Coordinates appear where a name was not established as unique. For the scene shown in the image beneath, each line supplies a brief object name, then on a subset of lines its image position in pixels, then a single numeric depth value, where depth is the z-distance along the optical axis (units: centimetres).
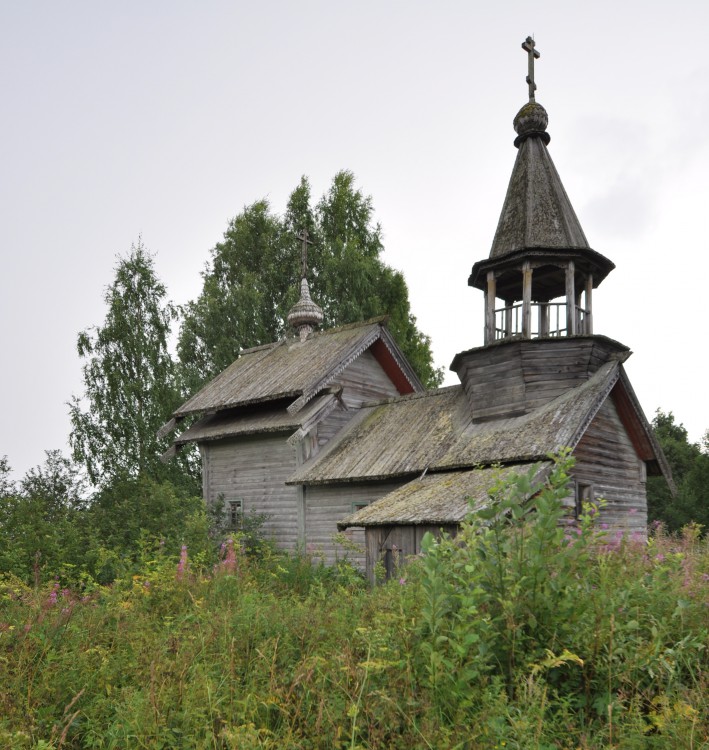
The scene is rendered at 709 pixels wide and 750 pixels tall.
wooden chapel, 1386
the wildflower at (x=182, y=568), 849
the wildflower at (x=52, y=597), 751
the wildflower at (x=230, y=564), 875
